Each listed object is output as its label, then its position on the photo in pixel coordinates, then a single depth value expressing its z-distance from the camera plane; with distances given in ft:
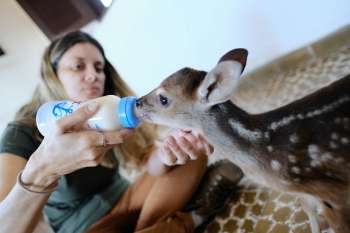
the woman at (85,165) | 2.68
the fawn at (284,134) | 2.35
